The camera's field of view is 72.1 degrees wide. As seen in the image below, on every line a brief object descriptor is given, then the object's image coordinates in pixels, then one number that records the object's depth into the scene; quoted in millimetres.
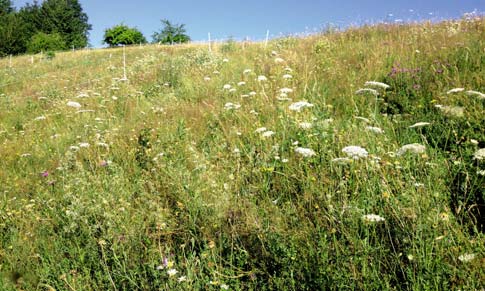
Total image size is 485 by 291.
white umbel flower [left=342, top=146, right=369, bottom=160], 2295
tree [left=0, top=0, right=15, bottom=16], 71125
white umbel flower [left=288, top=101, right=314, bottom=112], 3312
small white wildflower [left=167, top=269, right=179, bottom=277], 1935
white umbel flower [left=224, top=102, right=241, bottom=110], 4590
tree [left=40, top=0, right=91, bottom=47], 68812
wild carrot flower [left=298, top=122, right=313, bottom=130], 3159
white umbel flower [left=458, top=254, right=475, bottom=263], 1688
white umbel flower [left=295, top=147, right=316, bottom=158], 2634
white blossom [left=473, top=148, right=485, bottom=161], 2240
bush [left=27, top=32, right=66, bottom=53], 49500
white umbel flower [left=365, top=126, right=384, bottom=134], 2818
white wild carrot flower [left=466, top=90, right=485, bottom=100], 2823
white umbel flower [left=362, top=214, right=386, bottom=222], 1907
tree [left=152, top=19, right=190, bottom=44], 47969
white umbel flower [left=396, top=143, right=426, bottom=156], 2309
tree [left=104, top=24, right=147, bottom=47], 55688
